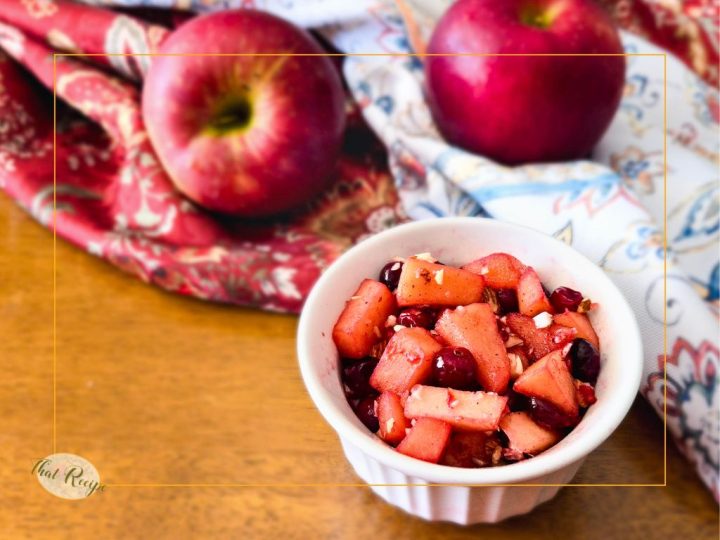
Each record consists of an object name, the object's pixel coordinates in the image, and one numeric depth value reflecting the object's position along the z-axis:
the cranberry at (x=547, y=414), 0.34
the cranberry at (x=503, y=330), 0.36
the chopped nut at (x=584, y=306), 0.37
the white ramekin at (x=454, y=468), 0.32
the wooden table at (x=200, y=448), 0.38
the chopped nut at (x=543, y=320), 0.36
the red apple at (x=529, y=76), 0.47
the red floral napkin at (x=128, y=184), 0.47
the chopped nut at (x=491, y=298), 0.37
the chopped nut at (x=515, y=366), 0.35
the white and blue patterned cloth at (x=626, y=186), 0.40
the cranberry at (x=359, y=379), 0.36
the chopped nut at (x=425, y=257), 0.38
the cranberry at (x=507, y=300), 0.37
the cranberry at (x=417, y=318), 0.36
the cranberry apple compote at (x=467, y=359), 0.33
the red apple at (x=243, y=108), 0.48
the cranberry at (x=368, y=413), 0.34
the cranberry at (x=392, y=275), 0.37
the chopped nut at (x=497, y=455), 0.33
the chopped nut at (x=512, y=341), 0.36
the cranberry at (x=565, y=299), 0.37
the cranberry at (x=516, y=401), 0.34
